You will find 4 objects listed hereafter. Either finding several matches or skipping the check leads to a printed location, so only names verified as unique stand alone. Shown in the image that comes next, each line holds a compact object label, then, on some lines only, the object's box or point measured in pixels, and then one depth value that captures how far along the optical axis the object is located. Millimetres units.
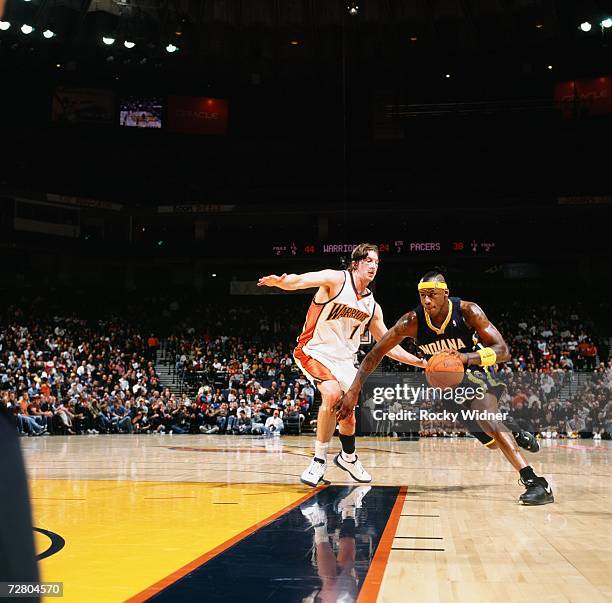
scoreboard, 33938
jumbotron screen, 38062
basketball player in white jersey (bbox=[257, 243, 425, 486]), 8641
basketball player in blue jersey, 7504
